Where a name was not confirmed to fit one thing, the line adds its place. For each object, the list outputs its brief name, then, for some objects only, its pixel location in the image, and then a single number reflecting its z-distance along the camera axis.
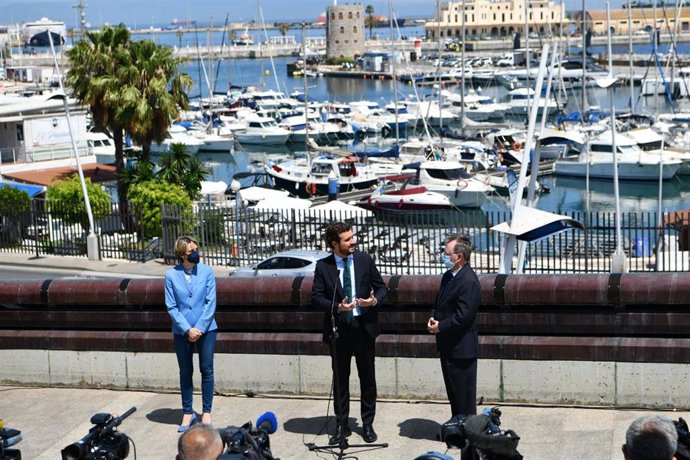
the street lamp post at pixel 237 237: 28.13
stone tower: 192.88
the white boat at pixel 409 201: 49.97
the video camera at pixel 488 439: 6.18
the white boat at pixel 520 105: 97.69
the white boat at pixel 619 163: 63.12
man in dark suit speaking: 9.62
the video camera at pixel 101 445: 6.77
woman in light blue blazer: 10.00
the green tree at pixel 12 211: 30.81
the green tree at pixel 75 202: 31.53
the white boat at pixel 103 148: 74.75
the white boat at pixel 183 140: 83.56
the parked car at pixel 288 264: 23.75
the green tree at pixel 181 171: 36.81
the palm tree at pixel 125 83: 40.38
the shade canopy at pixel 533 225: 13.40
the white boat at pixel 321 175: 58.72
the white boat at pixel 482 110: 97.06
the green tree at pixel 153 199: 32.75
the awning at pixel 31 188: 40.34
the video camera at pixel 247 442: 5.98
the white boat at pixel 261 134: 87.38
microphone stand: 9.50
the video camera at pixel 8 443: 6.67
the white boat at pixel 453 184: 55.88
